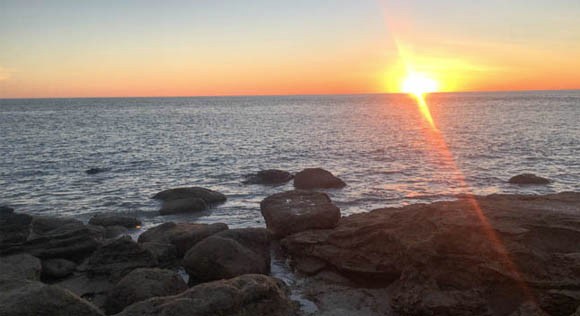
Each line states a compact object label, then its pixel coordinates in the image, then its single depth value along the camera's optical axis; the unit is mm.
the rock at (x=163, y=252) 16988
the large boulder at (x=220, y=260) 15055
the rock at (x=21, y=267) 14711
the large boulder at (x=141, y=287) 12852
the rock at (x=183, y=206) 26422
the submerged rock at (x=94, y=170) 40331
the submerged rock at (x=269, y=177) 35656
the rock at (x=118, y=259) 16047
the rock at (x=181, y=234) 18109
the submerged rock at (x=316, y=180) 32781
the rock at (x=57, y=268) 16156
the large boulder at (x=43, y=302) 10266
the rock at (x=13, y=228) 18234
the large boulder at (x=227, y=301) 10430
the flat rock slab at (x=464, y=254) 12141
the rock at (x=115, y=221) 23469
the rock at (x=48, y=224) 20464
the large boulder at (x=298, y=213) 18812
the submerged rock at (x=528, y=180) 33219
